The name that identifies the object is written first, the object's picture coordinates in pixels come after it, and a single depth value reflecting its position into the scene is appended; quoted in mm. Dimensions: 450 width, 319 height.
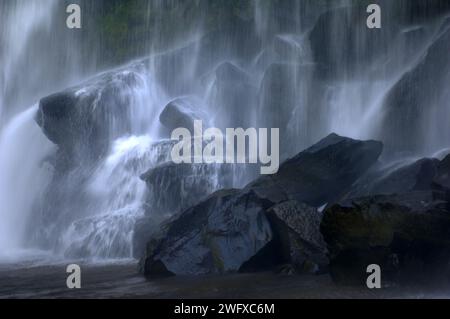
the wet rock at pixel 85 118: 24484
